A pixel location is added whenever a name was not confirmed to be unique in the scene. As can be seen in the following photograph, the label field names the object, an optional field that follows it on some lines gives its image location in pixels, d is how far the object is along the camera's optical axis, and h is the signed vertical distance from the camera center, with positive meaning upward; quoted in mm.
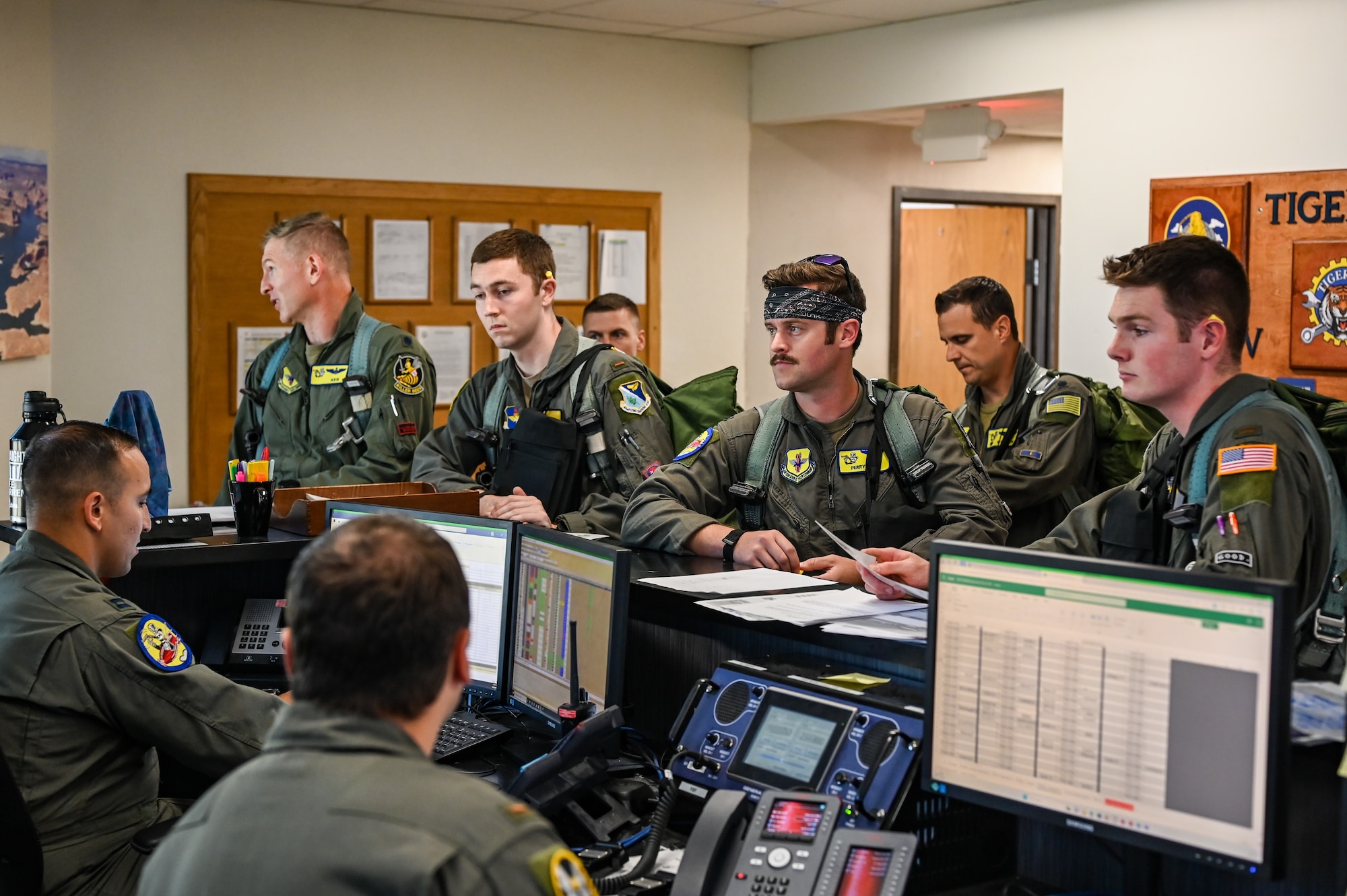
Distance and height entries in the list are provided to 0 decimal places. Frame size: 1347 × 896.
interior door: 8172 +717
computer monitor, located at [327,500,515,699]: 2641 -411
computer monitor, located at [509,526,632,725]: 2324 -428
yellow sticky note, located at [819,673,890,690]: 2148 -467
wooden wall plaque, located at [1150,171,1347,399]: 5051 +492
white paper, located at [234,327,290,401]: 6246 +138
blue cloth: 3449 -141
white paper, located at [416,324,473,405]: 6777 +112
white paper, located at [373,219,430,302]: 6609 +567
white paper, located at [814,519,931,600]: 2547 -344
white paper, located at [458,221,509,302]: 6777 +668
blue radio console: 1875 -518
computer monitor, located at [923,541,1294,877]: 1550 -379
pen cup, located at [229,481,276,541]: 3329 -325
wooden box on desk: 3326 -309
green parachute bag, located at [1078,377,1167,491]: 4598 -160
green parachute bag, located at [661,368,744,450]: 4113 -70
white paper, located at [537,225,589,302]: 7035 +627
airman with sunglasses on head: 3387 -194
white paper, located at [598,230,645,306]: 7195 +620
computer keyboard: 2473 -665
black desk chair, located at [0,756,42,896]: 2158 -764
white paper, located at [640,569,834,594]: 2727 -409
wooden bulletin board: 6168 +599
